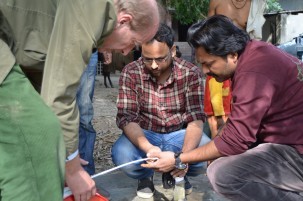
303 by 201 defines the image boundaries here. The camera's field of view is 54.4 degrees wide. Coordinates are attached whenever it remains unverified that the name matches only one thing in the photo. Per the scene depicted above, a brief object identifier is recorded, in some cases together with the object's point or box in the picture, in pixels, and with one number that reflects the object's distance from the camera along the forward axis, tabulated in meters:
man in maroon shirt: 1.58
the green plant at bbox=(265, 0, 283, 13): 10.88
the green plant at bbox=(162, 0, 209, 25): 7.74
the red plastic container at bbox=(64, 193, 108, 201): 1.27
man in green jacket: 0.93
